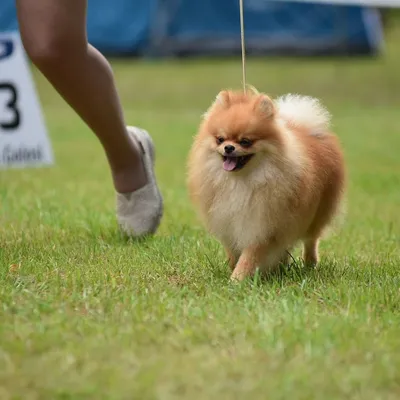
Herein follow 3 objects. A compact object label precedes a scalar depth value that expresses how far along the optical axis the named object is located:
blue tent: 31.48
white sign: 12.27
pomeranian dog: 6.10
